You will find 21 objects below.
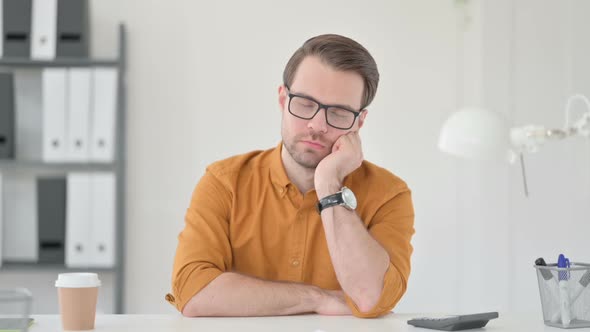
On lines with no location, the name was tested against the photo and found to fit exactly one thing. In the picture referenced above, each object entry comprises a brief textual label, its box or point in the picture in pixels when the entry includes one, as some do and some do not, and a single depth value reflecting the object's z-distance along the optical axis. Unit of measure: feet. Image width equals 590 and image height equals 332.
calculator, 5.52
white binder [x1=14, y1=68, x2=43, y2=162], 11.96
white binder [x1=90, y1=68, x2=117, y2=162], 11.46
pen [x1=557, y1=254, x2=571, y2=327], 5.77
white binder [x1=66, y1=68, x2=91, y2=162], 11.41
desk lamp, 5.29
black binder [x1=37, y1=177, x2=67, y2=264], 11.30
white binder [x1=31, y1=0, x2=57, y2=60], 11.43
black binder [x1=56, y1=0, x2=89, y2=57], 11.43
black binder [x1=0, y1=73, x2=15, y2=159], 11.18
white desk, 5.52
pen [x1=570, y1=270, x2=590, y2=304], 5.81
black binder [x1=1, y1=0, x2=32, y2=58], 11.44
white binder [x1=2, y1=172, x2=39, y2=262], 11.84
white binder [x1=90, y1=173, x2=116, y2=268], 11.43
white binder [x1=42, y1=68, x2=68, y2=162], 11.39
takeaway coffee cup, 5.39
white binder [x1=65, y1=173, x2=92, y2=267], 11.33
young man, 6.78
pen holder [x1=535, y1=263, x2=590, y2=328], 5.79
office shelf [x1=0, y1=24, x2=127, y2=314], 11.43
